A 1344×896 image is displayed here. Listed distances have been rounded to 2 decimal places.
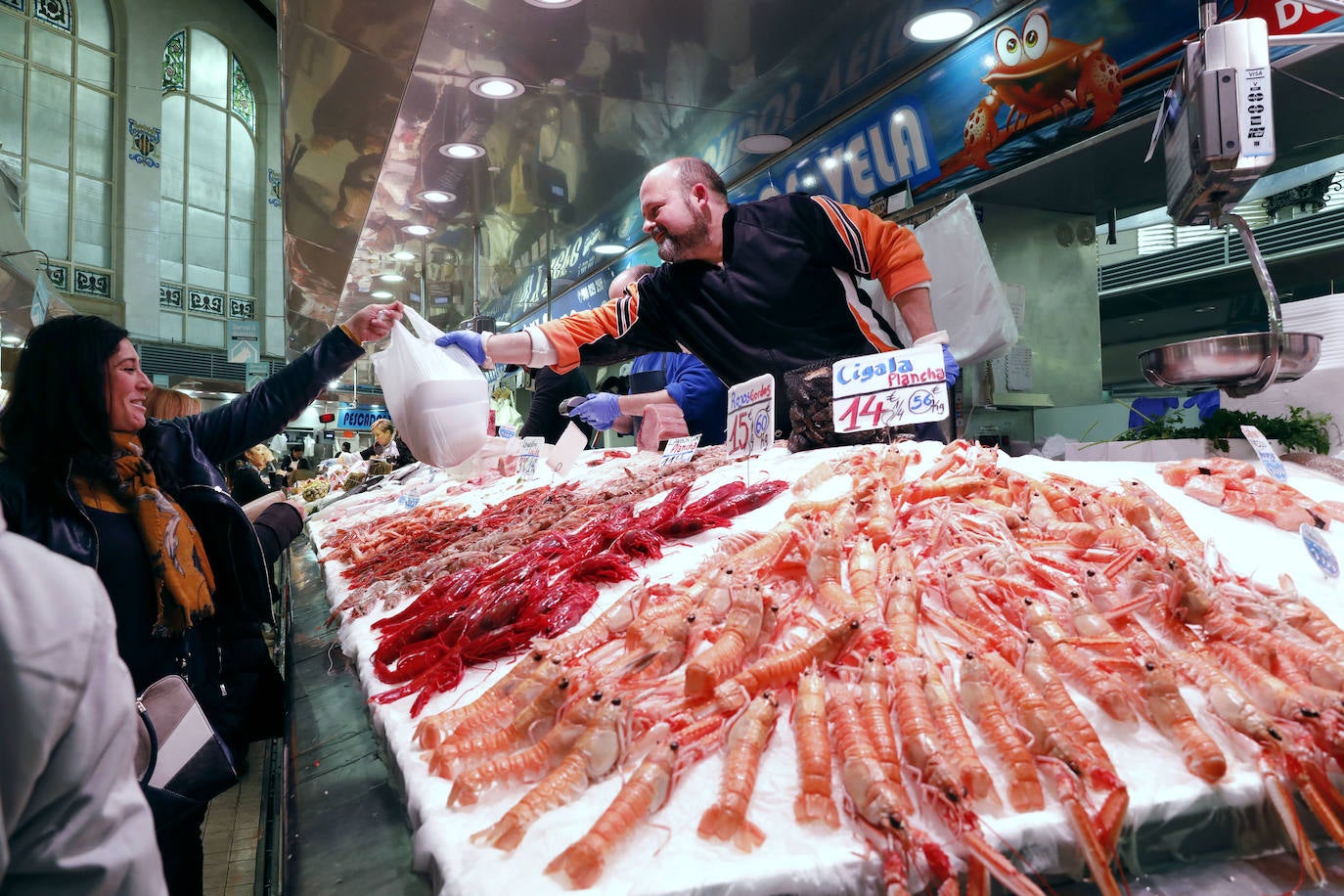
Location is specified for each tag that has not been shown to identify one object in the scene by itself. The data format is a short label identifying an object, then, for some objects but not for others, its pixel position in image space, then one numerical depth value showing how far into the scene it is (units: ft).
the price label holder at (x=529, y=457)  13.69
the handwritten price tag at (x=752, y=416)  8.05
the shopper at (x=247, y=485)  16.89
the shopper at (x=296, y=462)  40.13
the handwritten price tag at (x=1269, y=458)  6.85
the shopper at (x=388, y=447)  24.25
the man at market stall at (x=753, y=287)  10.12
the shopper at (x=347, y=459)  31.82
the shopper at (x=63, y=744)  1.68
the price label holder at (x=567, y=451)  12.66
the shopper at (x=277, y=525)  9.34
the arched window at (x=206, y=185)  58.54
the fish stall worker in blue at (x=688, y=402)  13.15
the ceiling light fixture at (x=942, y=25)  12.56
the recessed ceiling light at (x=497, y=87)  13.64
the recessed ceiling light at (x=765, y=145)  17.21
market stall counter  2.85
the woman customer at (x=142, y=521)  5.98
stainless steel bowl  7.02
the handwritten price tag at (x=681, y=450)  9.93
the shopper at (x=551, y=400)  17.90
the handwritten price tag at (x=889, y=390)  7.28
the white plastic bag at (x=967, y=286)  14.21
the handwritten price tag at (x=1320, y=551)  5.00
